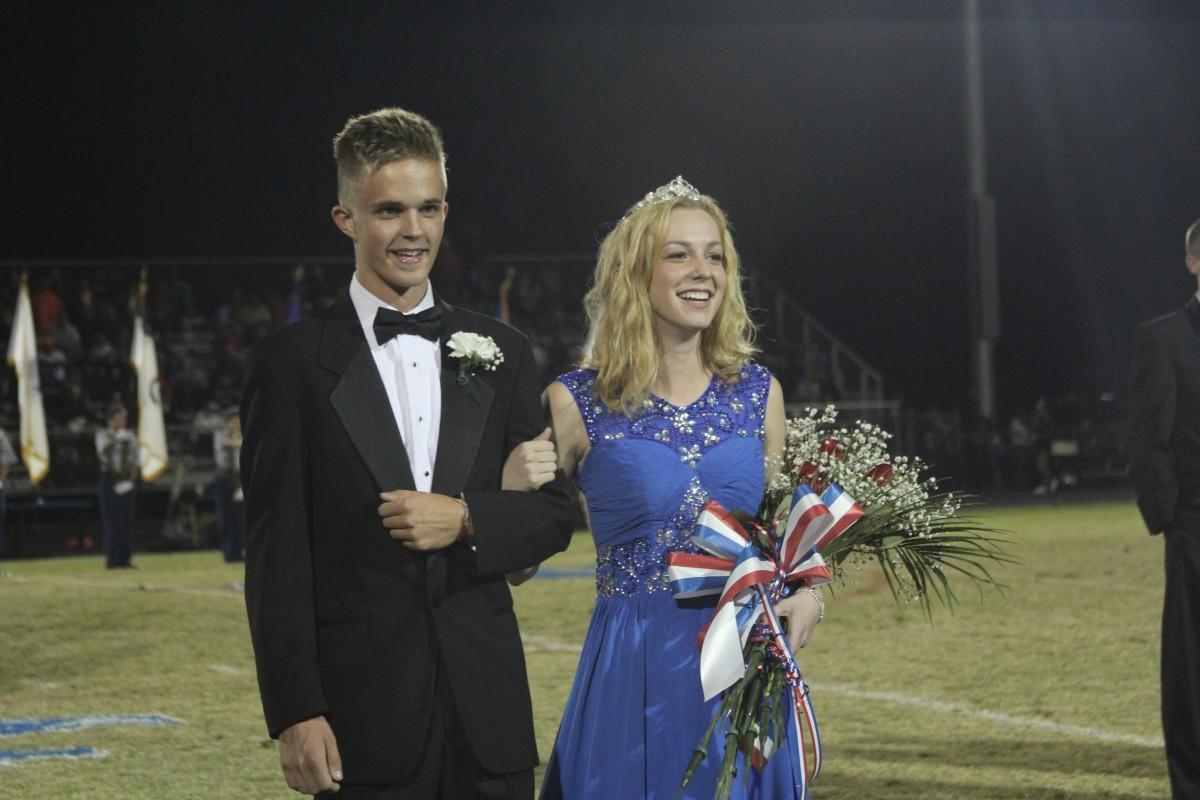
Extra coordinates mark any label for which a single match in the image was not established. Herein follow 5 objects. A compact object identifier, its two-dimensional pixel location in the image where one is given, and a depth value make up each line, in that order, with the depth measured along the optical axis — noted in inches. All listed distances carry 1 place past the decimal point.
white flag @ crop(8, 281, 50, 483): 1611.7
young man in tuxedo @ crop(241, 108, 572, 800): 225.5
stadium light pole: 2028.8
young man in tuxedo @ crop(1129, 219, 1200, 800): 445.7
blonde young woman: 314.2
